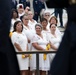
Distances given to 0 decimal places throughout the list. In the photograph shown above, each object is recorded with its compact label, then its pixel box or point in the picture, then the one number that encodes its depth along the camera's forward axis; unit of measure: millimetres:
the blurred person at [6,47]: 4865
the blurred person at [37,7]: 23679
